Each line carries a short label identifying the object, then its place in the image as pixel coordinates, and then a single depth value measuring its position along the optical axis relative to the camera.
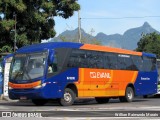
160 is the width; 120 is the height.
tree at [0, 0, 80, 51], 33.56
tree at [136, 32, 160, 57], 91.44
